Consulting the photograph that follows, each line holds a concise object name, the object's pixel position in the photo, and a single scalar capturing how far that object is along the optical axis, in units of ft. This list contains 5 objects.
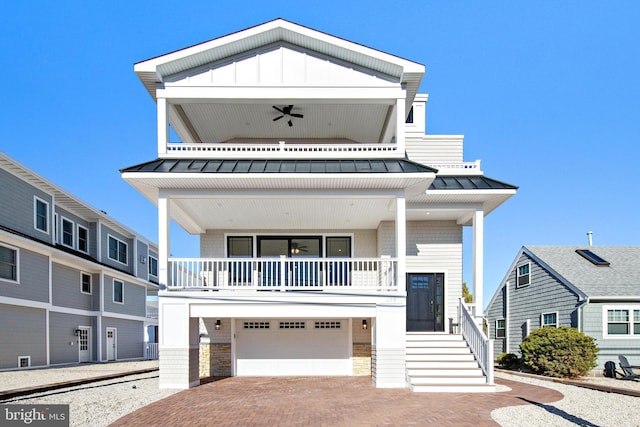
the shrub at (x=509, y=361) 56.70
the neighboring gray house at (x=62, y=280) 57.57
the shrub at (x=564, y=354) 45.45
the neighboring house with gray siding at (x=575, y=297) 55.01
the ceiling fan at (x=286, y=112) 46.26
